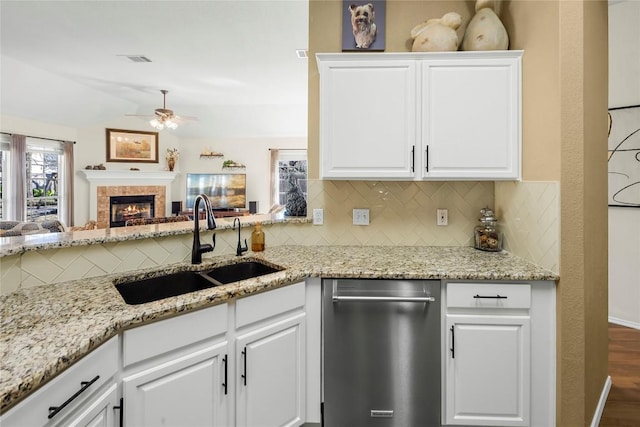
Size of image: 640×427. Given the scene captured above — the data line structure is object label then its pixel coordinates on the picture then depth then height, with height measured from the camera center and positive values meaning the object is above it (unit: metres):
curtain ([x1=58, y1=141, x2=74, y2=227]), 6.55 +0.43
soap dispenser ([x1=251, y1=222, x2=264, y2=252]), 2.15 -0.18
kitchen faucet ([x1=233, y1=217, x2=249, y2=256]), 2.02 -0.22
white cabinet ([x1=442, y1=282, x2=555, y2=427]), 1.66 -0.68
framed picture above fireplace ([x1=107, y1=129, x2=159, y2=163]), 7.31 +1.47
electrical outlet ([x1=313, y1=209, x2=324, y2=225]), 2.40 -0.04
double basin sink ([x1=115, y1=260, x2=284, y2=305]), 1.56 -0.35
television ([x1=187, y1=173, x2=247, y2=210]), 8.48 +0.59
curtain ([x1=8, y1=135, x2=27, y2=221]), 5.57 +0.55
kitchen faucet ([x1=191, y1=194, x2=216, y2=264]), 1.77 -0.16
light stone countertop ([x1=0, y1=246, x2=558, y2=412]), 0.84 -0.33
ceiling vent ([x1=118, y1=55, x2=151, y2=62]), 4.45 +2.05
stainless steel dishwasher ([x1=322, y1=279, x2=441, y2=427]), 1.68 -0.71
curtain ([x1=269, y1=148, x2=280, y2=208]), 8.59 +0.98
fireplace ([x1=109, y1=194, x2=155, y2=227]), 7.29 +0.07
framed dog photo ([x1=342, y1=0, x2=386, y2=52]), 2.20 +1.24
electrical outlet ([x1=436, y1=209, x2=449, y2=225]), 2.33 -0.03
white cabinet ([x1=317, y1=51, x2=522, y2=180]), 1.94 +0.56
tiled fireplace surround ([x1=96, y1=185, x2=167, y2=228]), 7.08 +0.38
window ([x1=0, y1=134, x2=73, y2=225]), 5.55 +0.57
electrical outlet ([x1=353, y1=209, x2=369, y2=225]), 2.37 -0.03
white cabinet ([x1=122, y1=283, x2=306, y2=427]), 1.17 -0.61
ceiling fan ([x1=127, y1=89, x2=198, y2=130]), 5.58 +1.57
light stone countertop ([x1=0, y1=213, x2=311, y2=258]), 1.40 -0.12
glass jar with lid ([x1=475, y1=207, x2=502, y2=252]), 2.16 -0.14
